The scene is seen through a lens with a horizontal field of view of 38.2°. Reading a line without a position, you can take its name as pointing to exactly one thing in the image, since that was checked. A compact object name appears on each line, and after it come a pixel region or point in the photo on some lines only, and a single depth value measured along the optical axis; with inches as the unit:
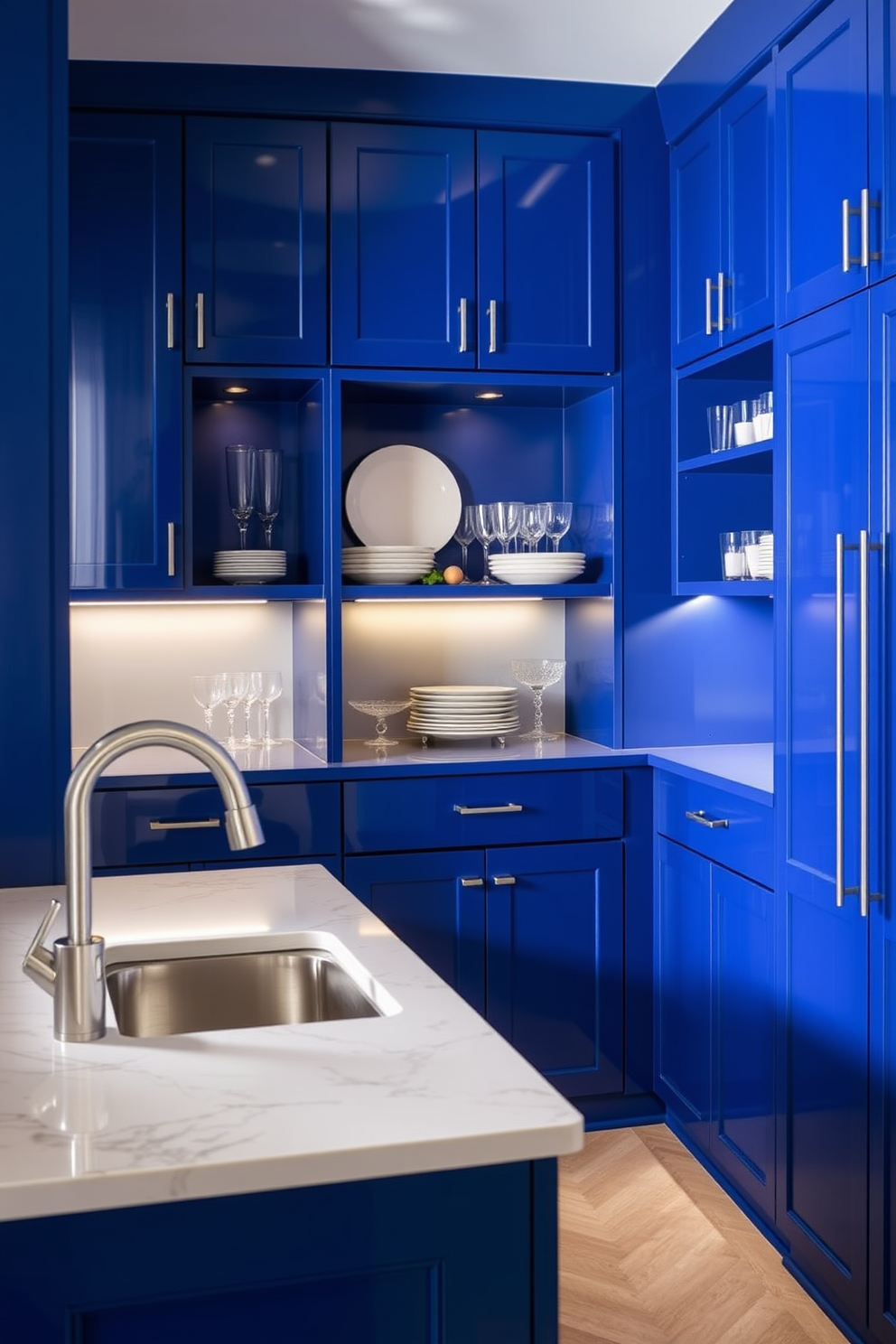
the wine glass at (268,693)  141.1
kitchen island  40.4
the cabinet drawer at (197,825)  120.8
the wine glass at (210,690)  134.0
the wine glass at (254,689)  137.3
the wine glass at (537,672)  142.3
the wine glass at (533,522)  141.3
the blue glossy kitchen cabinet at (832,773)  90.2
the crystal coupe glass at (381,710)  137.8
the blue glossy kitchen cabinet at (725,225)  112.9
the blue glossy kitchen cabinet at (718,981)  109.6
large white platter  147.3
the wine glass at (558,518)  141.1
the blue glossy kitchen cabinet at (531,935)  128.1
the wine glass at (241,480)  138.0
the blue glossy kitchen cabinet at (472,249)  131.3
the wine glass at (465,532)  147.3
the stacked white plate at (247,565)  136.8
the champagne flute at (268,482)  138.8
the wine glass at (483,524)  143.0
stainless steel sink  66.4
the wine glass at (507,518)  141.9
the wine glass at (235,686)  135.1
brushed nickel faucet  49.1
